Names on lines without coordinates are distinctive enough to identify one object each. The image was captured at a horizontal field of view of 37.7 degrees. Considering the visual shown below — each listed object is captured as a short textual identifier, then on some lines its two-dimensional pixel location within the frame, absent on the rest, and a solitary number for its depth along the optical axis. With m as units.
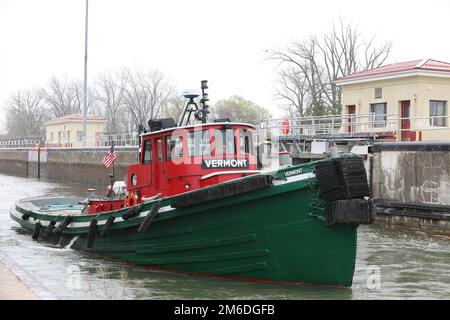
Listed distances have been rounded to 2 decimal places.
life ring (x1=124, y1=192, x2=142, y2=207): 13.38
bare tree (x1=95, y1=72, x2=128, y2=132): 76.44
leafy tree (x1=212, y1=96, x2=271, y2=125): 74.19
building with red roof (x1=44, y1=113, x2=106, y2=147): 60.88
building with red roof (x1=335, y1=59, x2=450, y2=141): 26.78
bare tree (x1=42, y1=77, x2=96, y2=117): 92.62
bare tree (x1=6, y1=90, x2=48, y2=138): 100.69
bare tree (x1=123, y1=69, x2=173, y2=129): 69.88
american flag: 17.21
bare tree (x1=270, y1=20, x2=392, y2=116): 54.47
